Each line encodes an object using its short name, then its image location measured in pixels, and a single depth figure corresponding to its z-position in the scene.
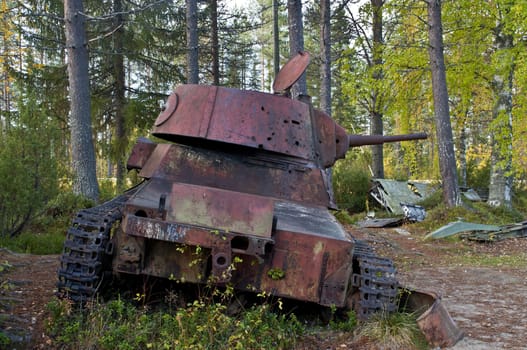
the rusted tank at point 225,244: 4.29
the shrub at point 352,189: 17.92
